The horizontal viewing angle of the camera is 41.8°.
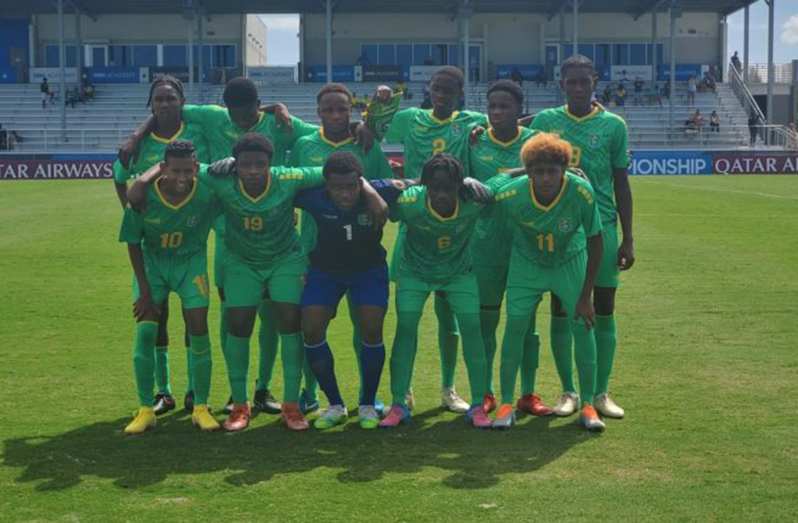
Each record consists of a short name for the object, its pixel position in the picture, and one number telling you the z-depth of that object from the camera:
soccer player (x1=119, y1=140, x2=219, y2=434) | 6.43
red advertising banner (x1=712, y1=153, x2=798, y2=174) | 36.16
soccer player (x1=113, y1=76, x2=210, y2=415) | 6.94
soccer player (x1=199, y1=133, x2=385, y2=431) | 6.45
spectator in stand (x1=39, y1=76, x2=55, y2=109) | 46.72
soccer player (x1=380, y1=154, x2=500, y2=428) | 6.46
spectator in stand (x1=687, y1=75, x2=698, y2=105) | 46.94
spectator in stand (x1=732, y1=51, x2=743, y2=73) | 51.78
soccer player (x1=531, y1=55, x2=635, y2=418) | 6.80
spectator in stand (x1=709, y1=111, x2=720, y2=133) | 43.78
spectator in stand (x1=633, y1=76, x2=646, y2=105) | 47.81
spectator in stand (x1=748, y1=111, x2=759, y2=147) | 41.97
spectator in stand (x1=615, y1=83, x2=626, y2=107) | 46.41
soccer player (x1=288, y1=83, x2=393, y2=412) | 6.94
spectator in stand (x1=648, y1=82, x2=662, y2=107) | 46.94
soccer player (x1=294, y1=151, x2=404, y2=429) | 6.47
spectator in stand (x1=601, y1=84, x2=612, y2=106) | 46.53
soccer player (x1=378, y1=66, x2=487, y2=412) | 7.01
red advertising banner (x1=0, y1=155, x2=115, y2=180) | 34.44
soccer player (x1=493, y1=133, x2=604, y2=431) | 6.26
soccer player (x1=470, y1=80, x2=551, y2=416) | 6.86
